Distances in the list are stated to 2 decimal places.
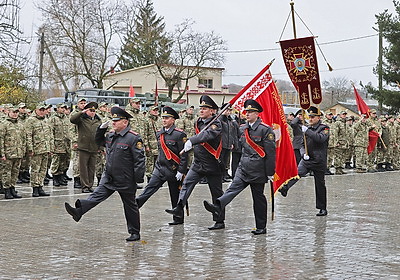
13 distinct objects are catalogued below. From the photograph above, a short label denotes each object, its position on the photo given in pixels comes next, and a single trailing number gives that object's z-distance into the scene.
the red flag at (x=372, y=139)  24.75
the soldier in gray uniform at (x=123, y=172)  9.81
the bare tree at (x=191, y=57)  53.94
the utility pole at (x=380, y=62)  41.22
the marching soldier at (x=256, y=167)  10.58
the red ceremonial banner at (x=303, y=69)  12.91
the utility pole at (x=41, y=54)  43.19
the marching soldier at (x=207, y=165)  11.05
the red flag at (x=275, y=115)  12.17
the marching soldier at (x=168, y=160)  11.28
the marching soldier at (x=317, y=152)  12.73
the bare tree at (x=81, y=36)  50.06
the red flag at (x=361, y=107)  25.08
